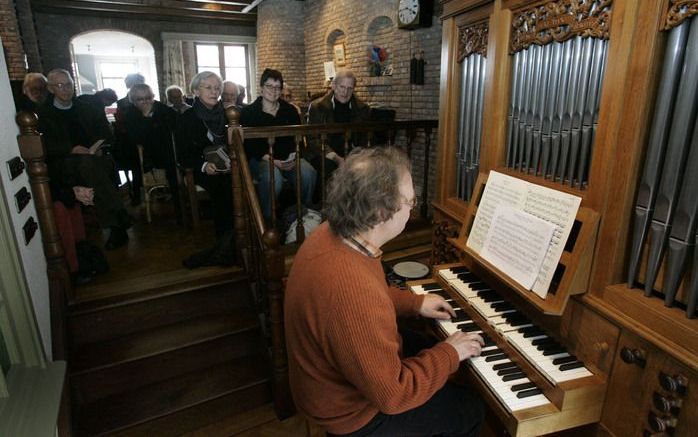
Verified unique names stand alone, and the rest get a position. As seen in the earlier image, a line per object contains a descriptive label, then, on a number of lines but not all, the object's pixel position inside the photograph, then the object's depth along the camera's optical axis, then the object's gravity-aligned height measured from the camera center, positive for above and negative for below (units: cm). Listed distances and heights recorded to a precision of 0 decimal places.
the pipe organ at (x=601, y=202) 109 -25
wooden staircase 234 -144
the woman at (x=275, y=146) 327 -28
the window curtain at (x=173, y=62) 947 +103
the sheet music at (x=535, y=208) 136 -33
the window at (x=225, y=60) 1027 +119
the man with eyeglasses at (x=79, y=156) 272 -31
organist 119 -63
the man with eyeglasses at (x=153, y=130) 395 -19
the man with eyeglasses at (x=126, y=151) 453 -44
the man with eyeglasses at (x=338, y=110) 376 +0
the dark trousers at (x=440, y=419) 138 -100
